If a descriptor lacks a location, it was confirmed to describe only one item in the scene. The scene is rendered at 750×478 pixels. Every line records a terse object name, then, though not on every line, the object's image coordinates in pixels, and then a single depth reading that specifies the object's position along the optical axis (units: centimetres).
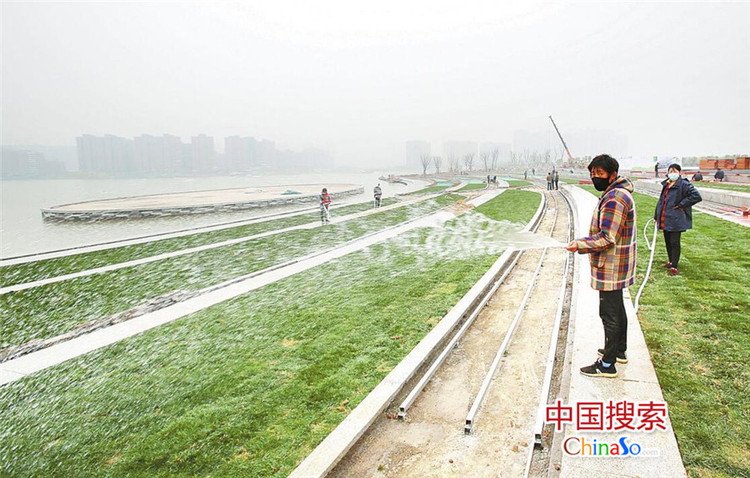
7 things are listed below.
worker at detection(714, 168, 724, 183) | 3177
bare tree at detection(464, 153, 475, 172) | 18725
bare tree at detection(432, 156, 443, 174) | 16972
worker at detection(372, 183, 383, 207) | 2798
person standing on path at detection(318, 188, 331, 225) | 2181
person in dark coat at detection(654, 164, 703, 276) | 775
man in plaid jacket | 416
